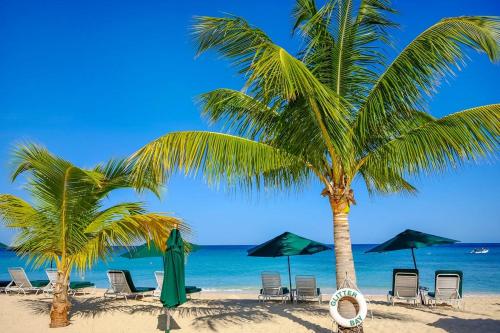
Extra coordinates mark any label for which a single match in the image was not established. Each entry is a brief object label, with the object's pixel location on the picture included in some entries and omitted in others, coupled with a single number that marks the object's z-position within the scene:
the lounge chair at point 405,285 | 10.15
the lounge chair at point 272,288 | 11.47
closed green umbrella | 7.07
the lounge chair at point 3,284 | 14.57
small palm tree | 8.21
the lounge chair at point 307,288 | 11.17
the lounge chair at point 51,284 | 12.67
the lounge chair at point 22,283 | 13.29
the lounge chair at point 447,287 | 10.05
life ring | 6.41
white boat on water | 63.82
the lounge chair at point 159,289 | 11.65
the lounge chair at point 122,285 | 11.41
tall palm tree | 6.30
